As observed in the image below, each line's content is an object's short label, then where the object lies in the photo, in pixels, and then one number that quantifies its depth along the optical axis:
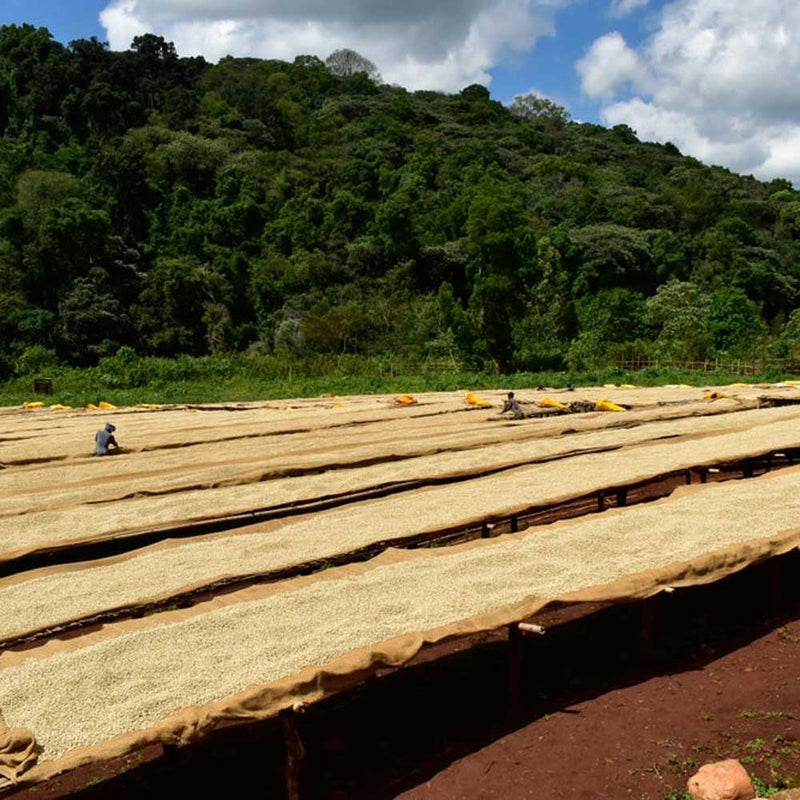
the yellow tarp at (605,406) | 18.05
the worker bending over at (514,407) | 17.09
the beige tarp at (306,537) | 6.51
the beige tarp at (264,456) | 10.82
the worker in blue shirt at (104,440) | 13.44
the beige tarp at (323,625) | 4.49
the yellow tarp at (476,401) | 19.54
